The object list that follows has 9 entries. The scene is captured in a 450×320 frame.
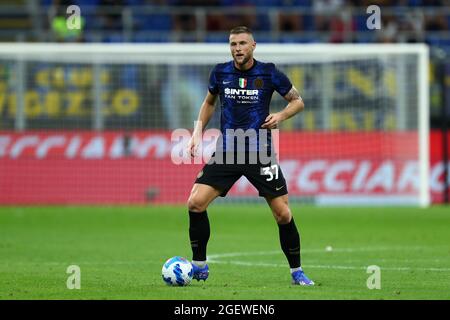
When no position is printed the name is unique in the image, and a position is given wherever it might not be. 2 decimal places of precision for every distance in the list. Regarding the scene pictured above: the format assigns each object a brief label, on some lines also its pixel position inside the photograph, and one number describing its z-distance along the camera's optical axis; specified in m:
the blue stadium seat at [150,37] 28.69
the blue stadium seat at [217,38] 28.80
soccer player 10.42
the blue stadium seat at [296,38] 29.14
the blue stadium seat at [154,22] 29.59
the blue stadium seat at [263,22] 29.67
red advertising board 24.91
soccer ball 10.11
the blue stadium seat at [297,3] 31.00
